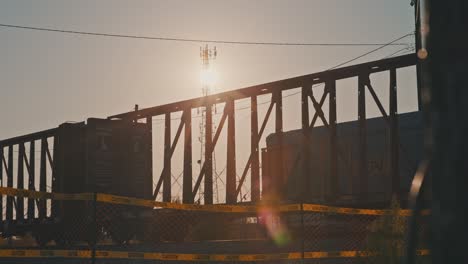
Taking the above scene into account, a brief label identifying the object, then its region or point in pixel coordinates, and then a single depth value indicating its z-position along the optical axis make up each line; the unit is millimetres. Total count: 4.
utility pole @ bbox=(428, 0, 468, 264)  3361
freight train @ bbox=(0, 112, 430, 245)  49125
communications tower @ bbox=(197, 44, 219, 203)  110187
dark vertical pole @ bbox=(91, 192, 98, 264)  17719
